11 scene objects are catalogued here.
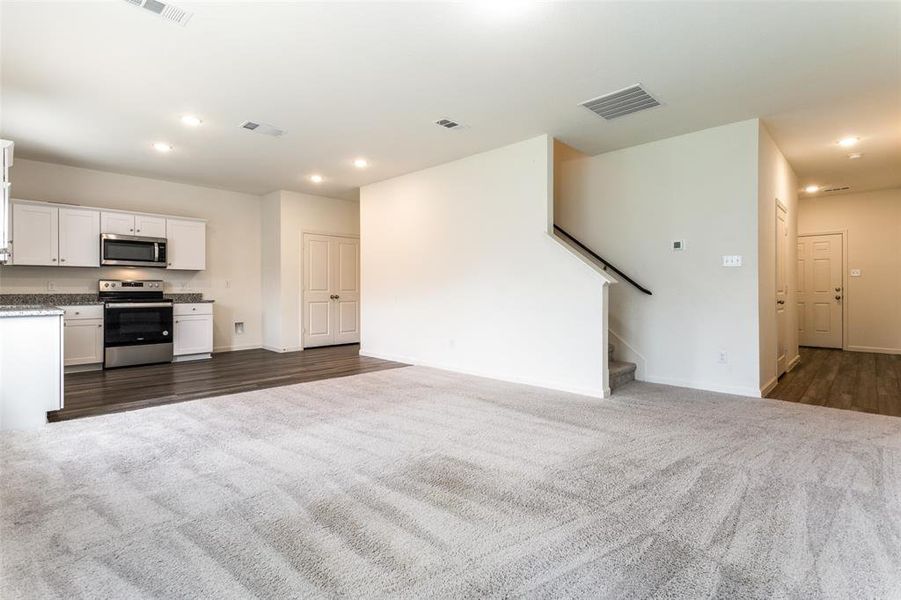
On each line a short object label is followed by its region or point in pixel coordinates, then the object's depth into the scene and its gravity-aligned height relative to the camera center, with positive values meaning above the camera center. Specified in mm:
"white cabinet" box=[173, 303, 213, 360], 6684 -417
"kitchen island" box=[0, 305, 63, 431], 3373 -477
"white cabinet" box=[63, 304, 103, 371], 5715 -423
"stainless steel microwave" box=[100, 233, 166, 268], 6188 +789
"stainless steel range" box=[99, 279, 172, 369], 5988 -277
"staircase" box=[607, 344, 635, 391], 4789 -811
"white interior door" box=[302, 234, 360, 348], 8016 +245
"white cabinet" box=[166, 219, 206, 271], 6875 +958
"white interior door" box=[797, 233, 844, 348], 7809 +154
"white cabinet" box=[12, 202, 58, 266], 5578 +919
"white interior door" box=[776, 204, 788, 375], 5305 +67
